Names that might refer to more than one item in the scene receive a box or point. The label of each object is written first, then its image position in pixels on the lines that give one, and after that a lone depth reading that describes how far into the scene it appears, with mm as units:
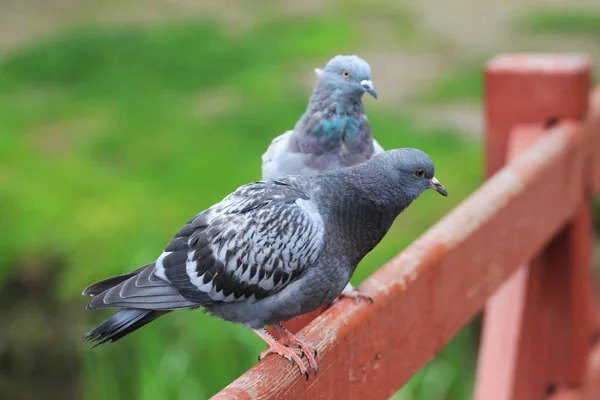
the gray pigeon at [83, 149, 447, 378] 2943
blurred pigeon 3124
